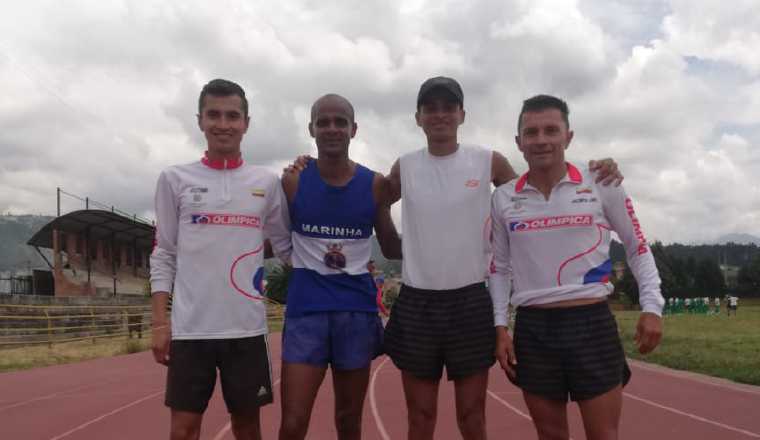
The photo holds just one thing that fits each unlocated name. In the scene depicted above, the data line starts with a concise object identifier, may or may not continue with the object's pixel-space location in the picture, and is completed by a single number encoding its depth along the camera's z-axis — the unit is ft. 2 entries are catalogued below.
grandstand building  93.20
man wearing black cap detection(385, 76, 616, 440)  9.68
